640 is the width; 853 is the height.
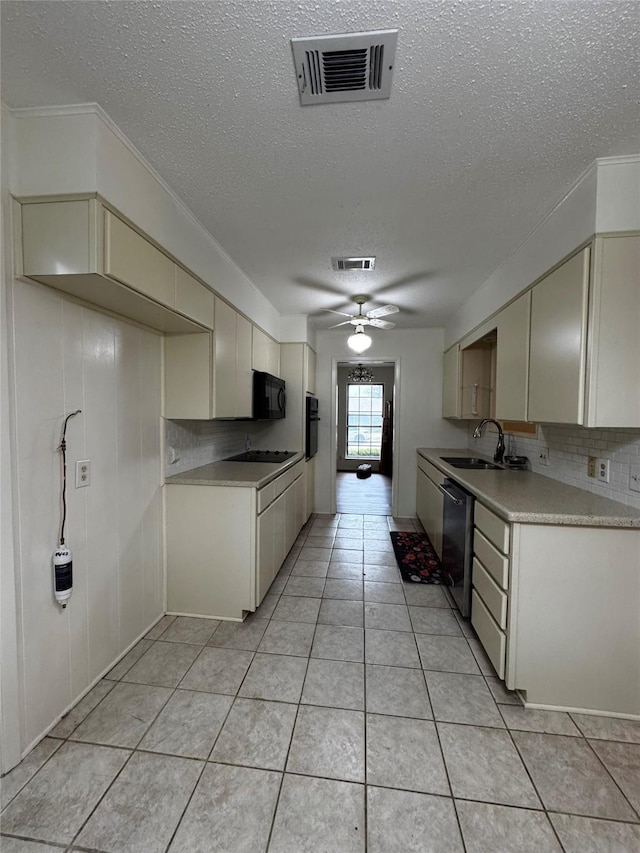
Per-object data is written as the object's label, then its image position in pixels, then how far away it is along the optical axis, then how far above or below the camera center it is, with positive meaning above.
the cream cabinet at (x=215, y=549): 2.27 -0.93
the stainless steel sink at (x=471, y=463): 2.99 -0.46
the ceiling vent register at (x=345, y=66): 1.02 +1.11
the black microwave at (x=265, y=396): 3.14 +0.16
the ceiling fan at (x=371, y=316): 3.03 +0.91
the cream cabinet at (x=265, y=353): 3.17 +0.60
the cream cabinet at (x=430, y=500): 3.13 -0.91
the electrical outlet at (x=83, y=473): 1.63 -0.30
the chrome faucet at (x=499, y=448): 3.06 -0.30
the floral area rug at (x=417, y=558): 2.92 -1.38
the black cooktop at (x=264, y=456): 3.25 -0.44
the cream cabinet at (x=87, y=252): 1.28 +0.63
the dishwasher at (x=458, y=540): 2.19 -0.88
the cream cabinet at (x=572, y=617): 1.56 -0.94
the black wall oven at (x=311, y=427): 4.01 -0.17
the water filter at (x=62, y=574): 1.46 -0.70
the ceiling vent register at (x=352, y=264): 2.47 +1.11
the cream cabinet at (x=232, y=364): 2.38 +0.37
